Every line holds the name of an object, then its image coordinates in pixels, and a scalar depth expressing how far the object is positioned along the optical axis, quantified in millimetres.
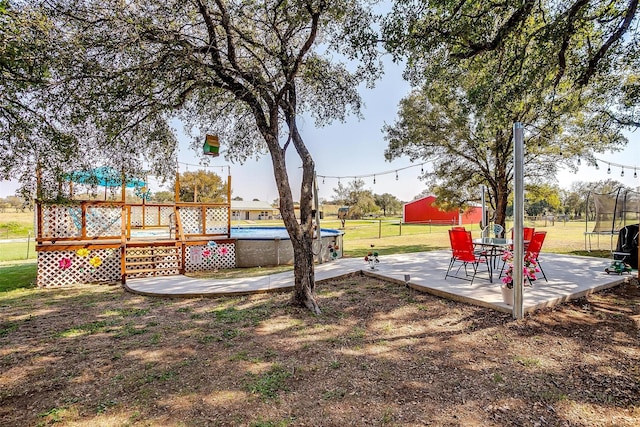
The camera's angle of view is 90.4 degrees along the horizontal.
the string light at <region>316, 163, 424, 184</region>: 12016
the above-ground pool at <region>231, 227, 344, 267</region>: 8516
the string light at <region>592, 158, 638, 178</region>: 10482
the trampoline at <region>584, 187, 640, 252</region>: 8547
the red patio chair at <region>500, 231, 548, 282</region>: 5379
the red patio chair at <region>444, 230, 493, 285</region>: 5336
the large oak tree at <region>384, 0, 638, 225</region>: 4699
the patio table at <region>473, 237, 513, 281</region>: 5502
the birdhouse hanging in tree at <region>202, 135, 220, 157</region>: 6117
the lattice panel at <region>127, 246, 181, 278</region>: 7055
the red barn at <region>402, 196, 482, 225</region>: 32562
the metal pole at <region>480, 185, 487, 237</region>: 7383
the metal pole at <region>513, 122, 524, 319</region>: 3756
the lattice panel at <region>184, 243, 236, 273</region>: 7820
